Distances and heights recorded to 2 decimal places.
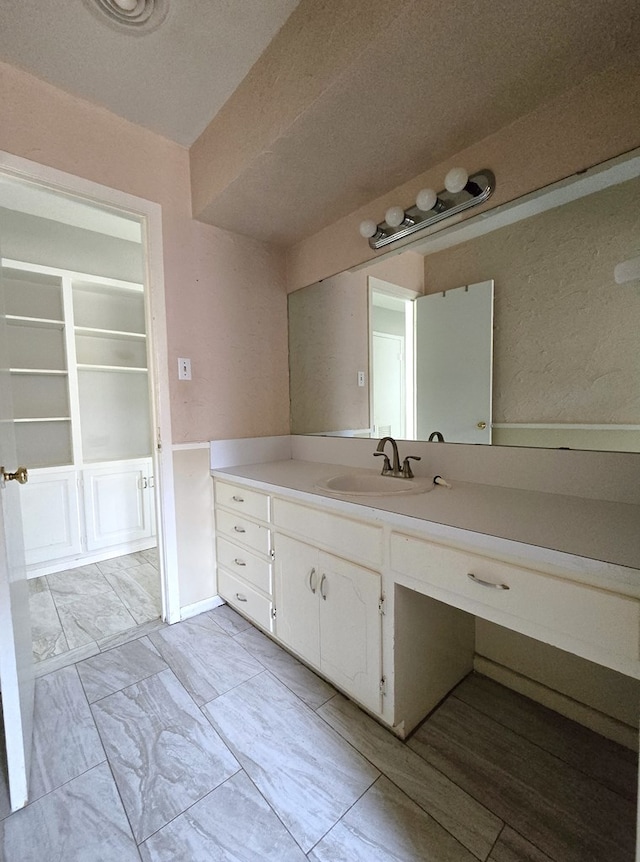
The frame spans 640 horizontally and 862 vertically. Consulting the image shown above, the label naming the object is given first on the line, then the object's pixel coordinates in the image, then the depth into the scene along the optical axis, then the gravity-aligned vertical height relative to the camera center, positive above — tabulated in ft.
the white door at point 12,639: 3.08 -2.09
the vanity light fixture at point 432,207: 4.14 +2.62
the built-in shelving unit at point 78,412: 7.92 +0.07
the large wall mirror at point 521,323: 3.59 +1.07
